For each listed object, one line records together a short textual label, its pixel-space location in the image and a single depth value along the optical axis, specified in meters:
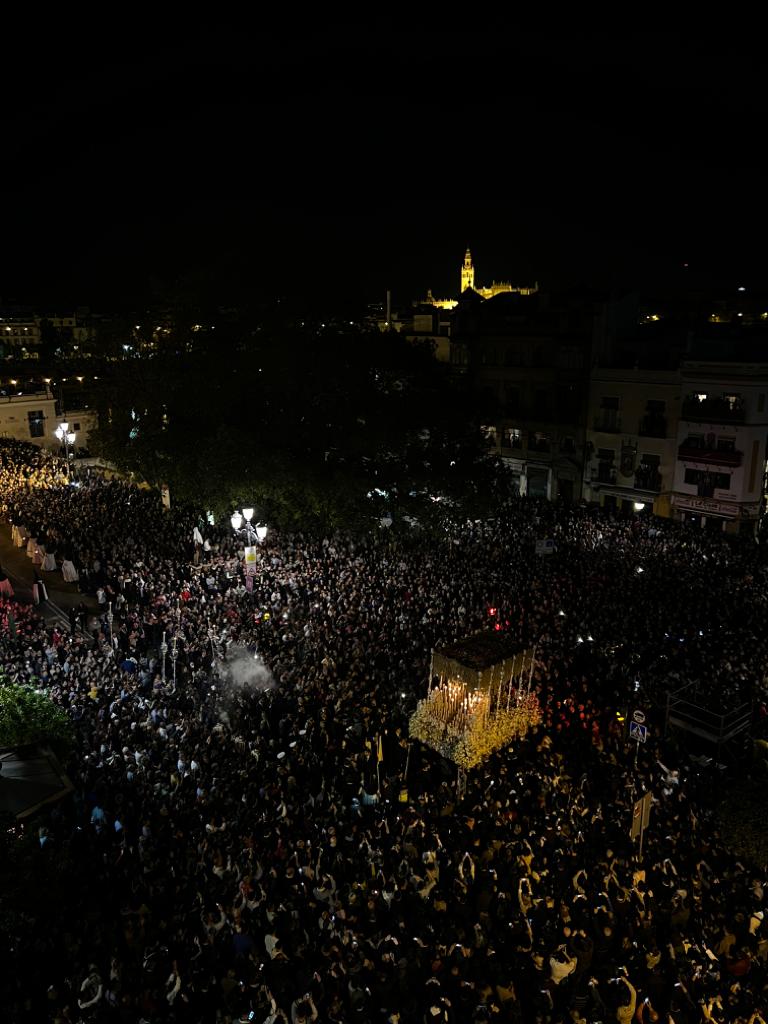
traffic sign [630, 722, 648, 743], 12.77
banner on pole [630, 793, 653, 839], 11.01
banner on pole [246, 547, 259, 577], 21.38
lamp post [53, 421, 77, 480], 31.84
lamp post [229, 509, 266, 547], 21.43
